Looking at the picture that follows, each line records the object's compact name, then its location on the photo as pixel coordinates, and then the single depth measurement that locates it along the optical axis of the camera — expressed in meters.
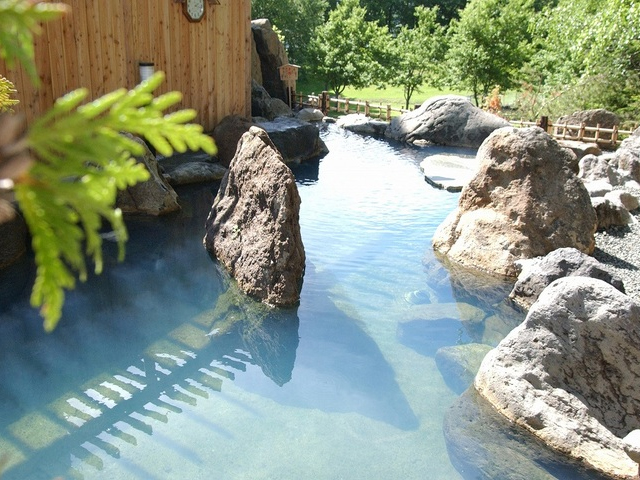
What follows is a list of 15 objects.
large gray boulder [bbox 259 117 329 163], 14.97
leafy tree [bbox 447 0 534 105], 24.73
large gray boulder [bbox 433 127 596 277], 8.44
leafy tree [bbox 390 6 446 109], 26.94
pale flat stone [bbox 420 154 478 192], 13.31
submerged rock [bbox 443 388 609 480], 4.46
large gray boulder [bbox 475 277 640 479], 4.88
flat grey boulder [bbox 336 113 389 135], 20.81
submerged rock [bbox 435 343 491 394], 5.73
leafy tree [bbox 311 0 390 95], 27.39
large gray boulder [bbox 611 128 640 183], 12.82
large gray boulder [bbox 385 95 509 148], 18.22
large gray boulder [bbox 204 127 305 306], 7.11
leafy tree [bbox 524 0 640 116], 16.02
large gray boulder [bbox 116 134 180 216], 10.39
